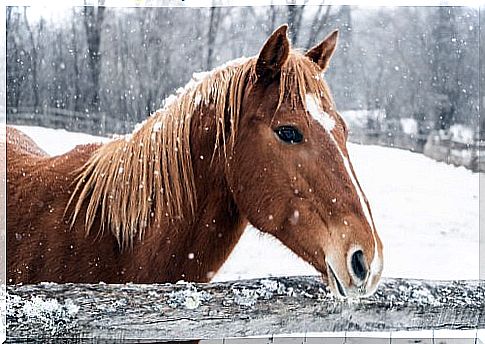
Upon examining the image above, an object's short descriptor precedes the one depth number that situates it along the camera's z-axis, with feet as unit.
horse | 9.41
